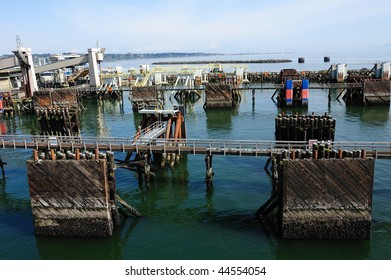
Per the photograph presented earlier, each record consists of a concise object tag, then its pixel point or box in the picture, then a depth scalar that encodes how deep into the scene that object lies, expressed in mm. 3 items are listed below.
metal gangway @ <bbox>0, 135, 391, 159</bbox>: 29153
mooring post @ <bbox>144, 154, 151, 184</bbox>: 32219
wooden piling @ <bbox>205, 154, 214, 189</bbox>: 30469
